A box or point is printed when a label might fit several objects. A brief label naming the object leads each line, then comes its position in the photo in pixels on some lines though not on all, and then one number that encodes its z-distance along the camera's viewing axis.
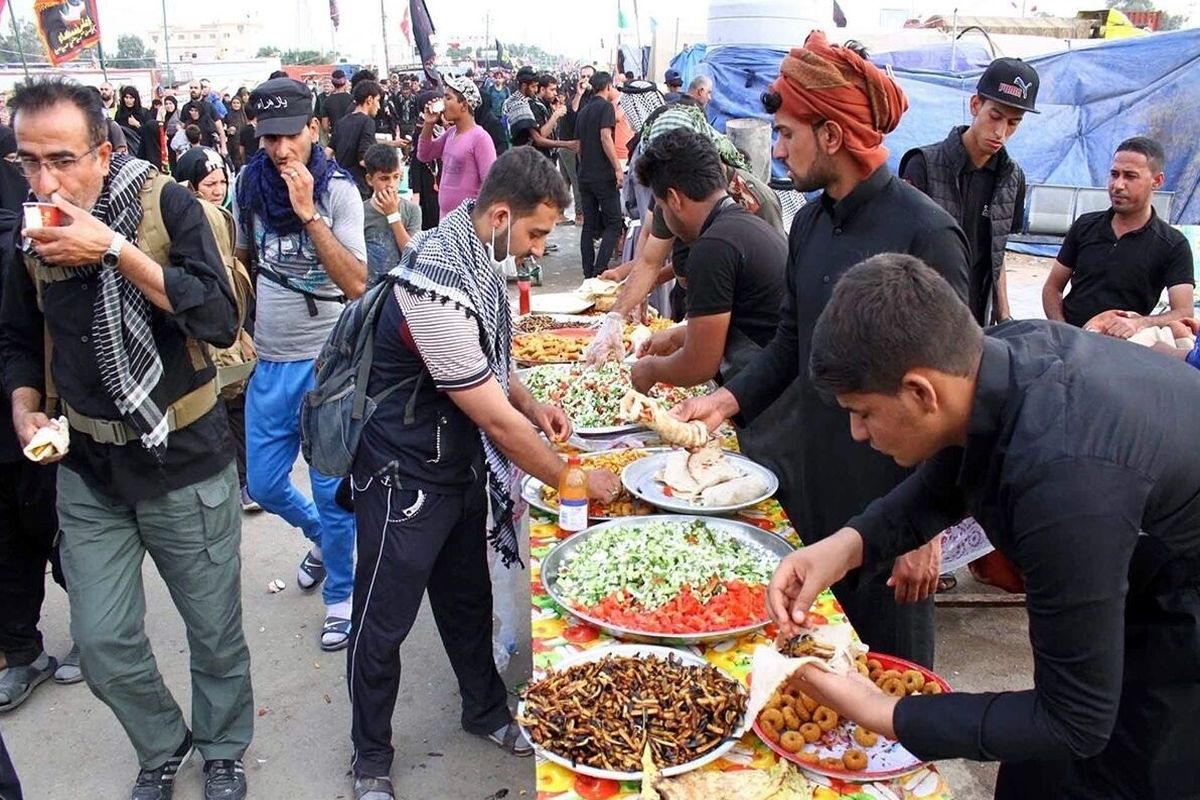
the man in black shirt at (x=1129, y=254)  4.37
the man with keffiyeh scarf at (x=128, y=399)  2.40
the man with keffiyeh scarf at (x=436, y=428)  2.47
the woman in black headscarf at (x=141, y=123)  12.69
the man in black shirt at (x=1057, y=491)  1.27
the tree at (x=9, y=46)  32.15
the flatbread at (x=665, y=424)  2.69
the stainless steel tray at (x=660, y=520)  2.13
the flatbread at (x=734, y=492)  2.79
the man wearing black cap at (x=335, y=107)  11.44
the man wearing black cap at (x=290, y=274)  3.74
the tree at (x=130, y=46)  69.54
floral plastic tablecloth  1.68
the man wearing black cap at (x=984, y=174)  4.26
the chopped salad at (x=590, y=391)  3.63
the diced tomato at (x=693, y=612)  2.17
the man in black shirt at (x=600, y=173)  9.66
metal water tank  12.24
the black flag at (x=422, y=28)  15.23
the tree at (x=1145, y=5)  49.07
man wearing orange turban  2.42
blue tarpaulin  10.67
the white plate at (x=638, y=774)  1.71
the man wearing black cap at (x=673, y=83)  10.08
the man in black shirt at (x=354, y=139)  7.77
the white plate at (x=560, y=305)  5.68
